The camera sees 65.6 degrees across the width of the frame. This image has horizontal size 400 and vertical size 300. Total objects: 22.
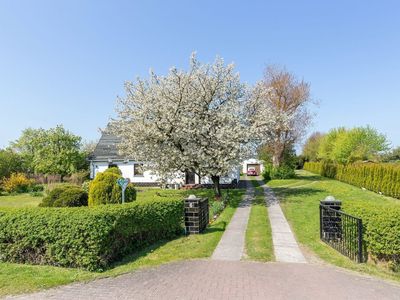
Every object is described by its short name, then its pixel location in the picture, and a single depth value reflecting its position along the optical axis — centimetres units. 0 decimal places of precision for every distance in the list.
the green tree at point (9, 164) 2917
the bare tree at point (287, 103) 3588
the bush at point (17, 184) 2517
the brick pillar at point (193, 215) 913
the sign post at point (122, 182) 964
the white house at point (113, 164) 2931
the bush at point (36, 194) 2244
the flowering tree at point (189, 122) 1594
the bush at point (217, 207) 1295
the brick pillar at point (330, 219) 809
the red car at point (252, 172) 5420
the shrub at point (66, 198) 1145
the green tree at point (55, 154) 3028
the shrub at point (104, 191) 1114
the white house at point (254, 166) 5874
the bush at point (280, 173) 3412
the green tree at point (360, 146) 3988
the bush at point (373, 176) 1912
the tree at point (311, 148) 6397
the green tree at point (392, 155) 4394
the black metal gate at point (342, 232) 677
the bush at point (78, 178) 2620
